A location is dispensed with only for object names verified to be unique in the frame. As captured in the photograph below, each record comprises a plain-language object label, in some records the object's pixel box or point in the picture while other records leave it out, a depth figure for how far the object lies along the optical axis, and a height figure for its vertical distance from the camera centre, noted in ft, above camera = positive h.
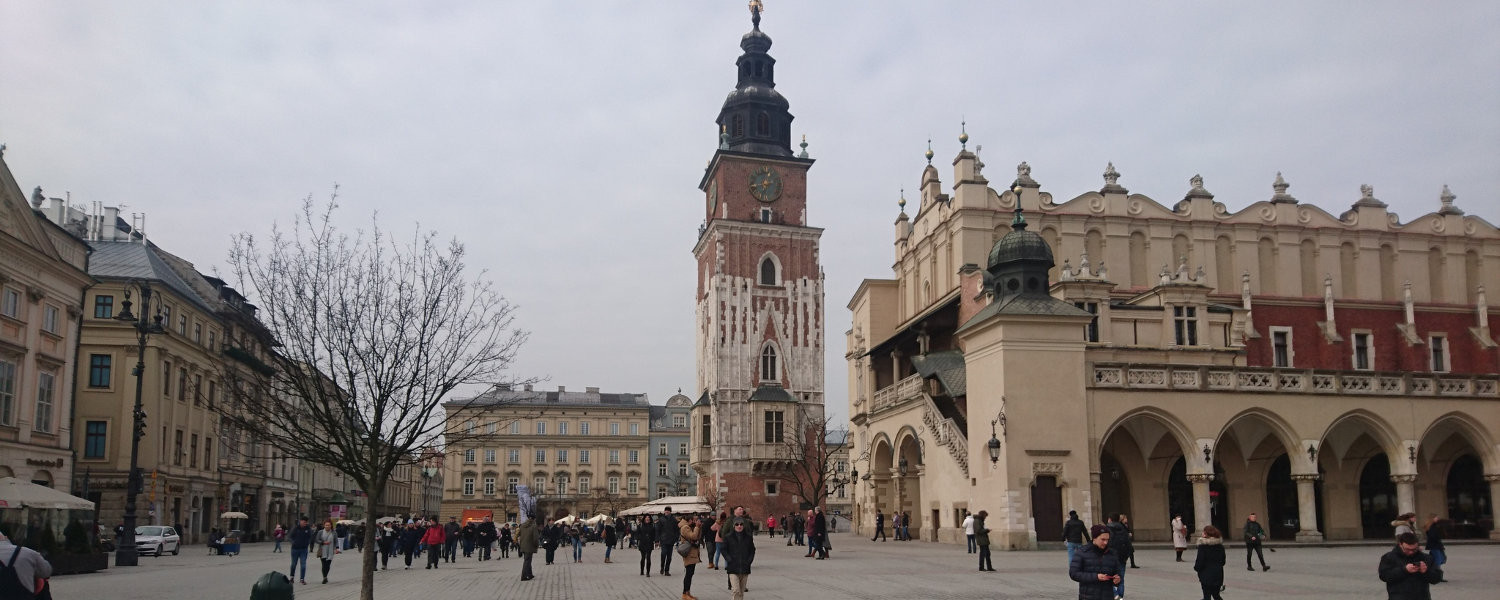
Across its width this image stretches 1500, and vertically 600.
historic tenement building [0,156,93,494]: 108.88 +12.67
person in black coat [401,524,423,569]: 111.55 -7.11
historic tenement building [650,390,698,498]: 363.56 +3.17
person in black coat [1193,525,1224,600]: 44.60 -3.72
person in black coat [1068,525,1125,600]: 31.86 -2.86
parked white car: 129.59 -8.18
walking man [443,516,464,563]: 123.75 -7.57
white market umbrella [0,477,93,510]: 84.94 -2.21
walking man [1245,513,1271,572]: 76.28 -4.46
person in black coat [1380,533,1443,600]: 32.58 -2.94
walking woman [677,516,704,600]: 60.18 -4.11
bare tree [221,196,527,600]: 56.49 +4.68
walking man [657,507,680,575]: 84.48 -4.93
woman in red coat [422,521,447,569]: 106.32 -6.60
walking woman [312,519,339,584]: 84.49 -5.56
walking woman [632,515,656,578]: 85.92 -5.45
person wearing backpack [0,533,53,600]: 33.47 -2.99
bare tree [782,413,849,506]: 238.91 +3.28
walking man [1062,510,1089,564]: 69.97 -3.92
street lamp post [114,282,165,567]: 103.50 -0.45
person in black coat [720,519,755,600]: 57.21 -4.31
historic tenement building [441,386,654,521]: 346.09 +1.31
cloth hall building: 105.29 +10.68
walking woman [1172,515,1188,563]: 86.94 -5.20
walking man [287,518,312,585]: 82.57 -5.27
